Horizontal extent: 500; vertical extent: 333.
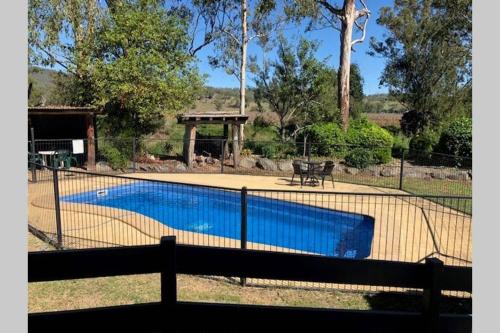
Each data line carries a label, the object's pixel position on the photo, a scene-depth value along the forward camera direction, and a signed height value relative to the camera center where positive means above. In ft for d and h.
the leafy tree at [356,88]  117.70 +17.48
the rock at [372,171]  55.16 -3.05
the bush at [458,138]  57.93 +1.66
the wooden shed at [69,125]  56.81 +2.47
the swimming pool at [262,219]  31.37 -6.58
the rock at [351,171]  56.03 -3.10
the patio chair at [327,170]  45.03 -2.47
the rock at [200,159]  64.62 -2.27
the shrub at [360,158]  57.26 -1.41
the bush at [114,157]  57.72 -2.02
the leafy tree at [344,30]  78.84 +22.24
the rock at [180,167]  60.34 -3.35
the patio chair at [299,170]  46.57 -2.64
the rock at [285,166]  59.72 -2.80
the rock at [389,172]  54.34 -3.06
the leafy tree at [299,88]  79.92 +11.54
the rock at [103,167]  57.48 -3.42
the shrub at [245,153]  68.19 -1.26
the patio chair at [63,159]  54.77 -2.32
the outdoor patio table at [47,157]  54.08 -2.20
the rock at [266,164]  60.44 -2.68
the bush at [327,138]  66.69 +1.46
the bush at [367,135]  67.21 +2.06
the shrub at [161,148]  71.87 -0.83
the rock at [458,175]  50.64 -3.05
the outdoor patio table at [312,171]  46.21 -2.71
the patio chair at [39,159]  52.65 -2.30
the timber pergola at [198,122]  62.13 +3.45
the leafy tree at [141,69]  61.11 +11.33
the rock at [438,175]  52.06 -3.12
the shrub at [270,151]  66.18 -0.81
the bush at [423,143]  65.87 +0.99
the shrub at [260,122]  90.74 +5.07
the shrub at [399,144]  70.28 +0.91
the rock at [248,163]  62.44 -2.62
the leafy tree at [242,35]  83.51 +23.85
